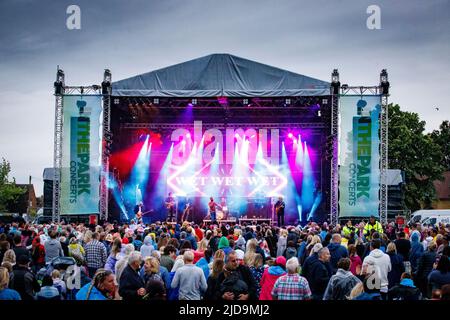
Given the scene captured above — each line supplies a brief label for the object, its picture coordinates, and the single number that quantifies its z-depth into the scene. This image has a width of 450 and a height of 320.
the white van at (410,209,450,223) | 27.31
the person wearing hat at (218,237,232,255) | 11.32
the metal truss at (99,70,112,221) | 23.42
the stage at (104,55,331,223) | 27.58
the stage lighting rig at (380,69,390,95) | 22.69
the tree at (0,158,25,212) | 46.39
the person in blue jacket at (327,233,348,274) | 10.59
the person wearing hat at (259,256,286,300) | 8.04
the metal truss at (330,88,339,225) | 23.36
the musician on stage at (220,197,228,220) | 27.54
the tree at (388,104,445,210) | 43.72
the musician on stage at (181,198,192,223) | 27.95
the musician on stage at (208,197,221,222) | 26.78
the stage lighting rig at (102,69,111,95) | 23.34
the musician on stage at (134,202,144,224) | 27.00
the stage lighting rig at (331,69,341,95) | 23.17
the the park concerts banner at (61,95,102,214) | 23.06
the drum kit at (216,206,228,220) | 27.44
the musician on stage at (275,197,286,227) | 26.30
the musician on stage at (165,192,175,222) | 27.69
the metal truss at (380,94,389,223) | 22.94
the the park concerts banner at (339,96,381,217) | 22.91
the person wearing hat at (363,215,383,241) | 16.79
